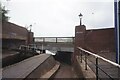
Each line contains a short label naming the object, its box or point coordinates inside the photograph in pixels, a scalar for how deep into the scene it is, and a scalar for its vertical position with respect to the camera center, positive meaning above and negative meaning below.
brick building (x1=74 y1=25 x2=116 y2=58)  4.85 +0.09
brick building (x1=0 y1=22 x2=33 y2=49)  5.79 +0.39
